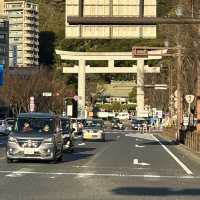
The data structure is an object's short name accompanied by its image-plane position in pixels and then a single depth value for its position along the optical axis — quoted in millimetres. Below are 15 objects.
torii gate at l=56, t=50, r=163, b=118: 98000
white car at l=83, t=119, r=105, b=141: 51281
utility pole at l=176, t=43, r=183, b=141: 50200
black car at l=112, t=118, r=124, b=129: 102812
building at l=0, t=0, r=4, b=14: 157912
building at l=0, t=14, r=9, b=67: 126875
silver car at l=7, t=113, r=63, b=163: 23312
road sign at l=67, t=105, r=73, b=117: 94094
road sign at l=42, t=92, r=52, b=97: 88325
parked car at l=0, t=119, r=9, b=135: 58531
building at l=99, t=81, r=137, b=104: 131125
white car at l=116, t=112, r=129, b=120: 134000
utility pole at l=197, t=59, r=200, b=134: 41000
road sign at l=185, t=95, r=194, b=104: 42356
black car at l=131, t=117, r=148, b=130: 94319
